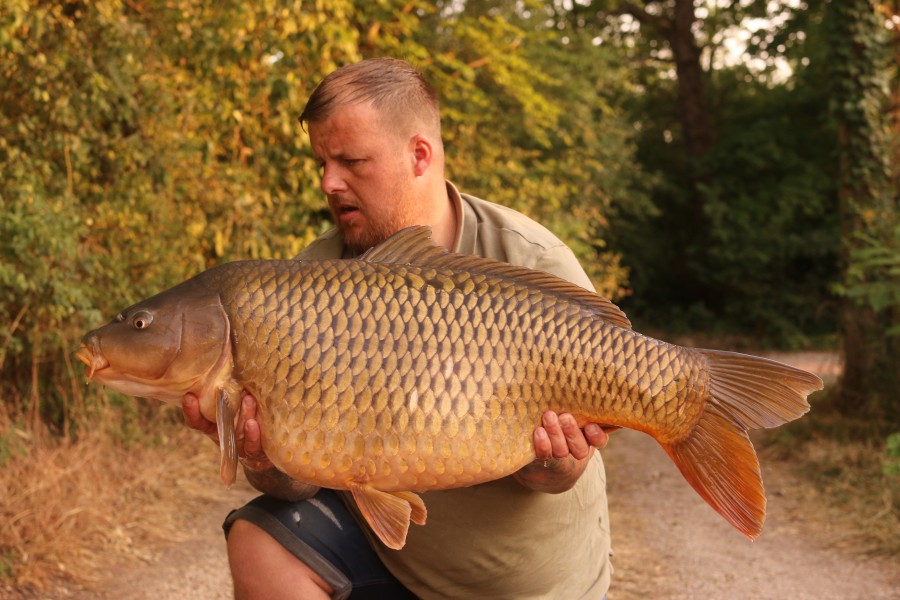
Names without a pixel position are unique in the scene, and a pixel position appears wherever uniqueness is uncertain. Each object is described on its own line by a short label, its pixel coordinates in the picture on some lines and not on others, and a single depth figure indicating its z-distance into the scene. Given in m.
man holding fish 1.90
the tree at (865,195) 5.64
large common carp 1.49
